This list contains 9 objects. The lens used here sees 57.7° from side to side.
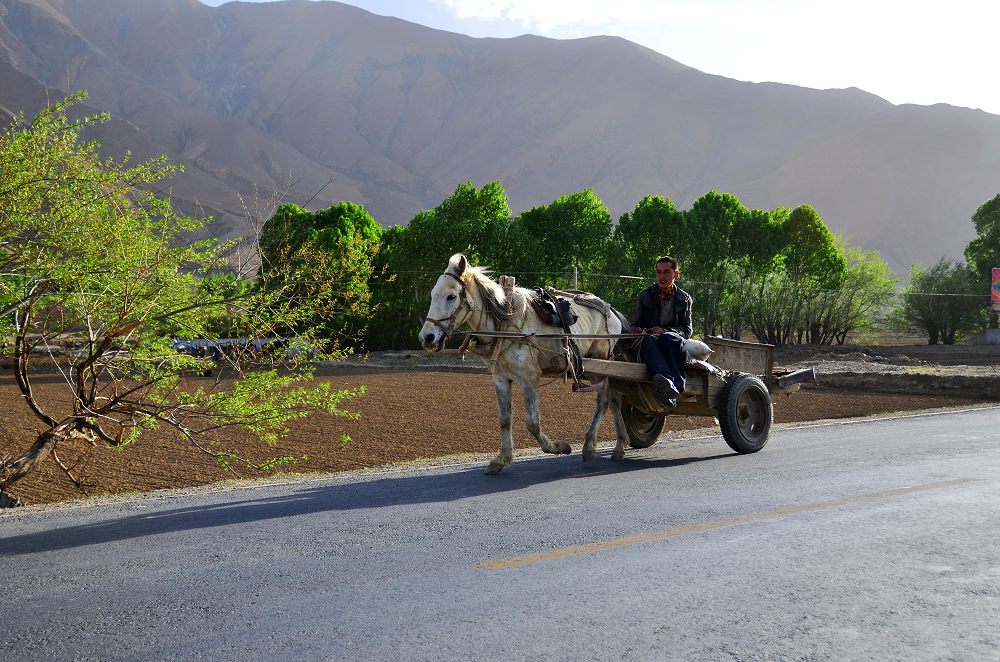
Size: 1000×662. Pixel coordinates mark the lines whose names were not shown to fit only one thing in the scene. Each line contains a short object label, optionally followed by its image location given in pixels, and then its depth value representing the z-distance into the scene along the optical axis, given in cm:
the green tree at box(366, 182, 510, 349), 4906
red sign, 6188
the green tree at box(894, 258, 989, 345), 6681
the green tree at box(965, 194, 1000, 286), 6962
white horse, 966
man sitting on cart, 1041
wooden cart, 1069
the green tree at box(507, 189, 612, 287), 5450
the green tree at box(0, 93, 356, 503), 929
